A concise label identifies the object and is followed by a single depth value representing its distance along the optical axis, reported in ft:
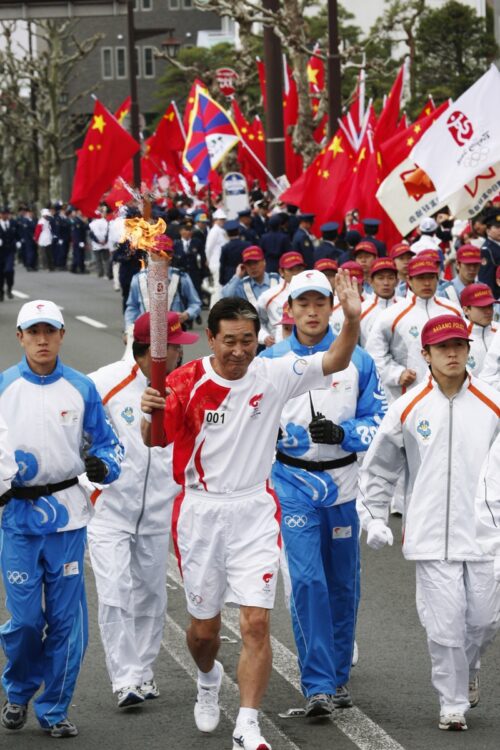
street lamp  105.12
